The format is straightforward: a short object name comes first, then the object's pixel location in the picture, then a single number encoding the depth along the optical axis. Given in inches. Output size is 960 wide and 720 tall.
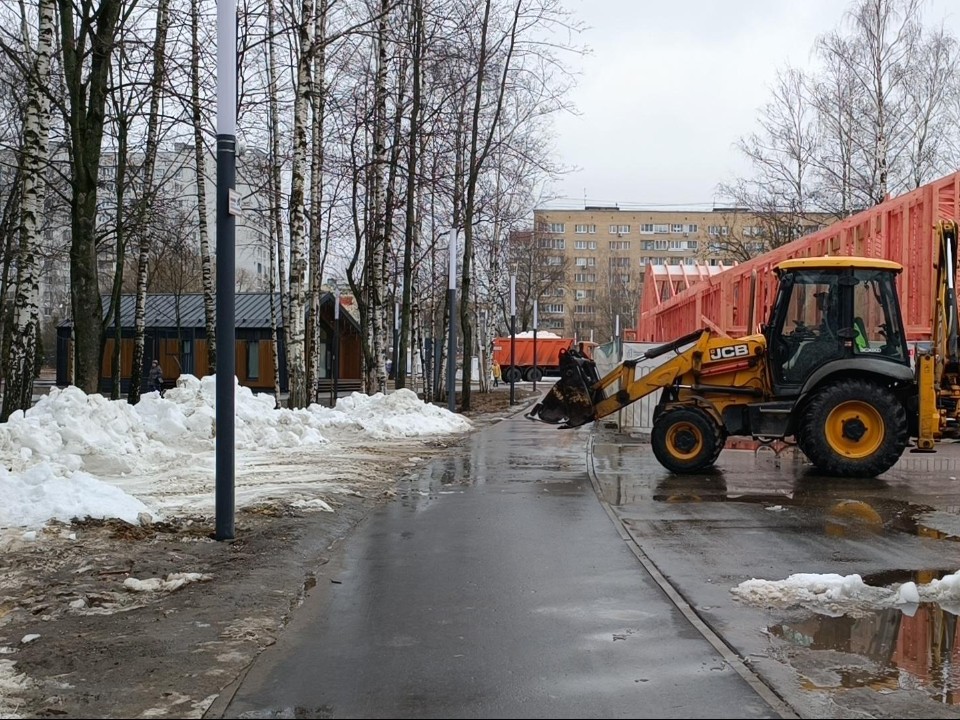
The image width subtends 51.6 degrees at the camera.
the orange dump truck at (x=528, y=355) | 2738.7
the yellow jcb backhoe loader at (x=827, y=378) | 537.6
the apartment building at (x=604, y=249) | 4498.0
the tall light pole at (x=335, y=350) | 1182.6
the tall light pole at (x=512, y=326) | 1405.6
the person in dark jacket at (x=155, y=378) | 1502.2
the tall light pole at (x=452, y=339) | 1052.5
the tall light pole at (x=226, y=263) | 335.6
